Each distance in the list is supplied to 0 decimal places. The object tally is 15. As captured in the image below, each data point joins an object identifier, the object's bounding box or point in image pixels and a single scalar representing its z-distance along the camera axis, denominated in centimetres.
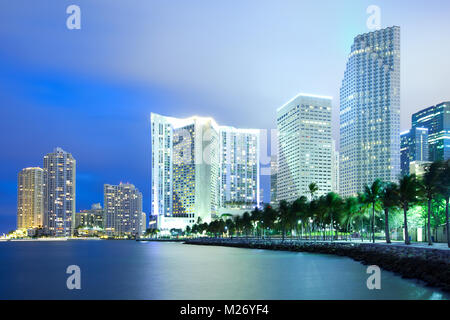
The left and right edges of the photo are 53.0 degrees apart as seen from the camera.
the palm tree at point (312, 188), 13638
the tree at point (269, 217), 13862
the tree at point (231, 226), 19292
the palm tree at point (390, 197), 7369
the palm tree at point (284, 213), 12850
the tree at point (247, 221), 16875
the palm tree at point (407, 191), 6781
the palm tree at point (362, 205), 8922
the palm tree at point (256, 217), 15496
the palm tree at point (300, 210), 11962
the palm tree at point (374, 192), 8319
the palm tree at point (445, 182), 5909
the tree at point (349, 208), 9780
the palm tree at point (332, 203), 10675
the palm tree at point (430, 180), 6138
